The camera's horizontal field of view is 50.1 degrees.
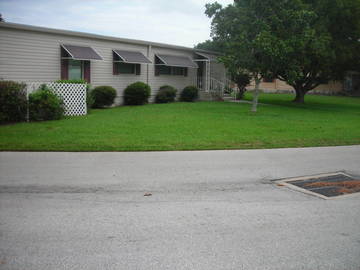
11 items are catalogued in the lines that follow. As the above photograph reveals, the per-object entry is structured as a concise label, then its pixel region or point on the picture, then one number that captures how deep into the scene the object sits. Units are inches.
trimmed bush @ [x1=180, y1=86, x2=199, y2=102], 964.6
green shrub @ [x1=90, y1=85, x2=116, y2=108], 754.2
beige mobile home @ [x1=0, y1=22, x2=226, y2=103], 648.4
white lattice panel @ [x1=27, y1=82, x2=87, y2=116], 593.0
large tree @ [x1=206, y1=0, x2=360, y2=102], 706.2
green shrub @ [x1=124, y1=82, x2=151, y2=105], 827.4
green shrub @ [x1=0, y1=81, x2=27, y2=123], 501.7
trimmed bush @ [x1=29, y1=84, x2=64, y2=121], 535.8
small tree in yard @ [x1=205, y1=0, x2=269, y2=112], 723.4
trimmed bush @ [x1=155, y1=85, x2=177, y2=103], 905.8
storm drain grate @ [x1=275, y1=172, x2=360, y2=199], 243.0
